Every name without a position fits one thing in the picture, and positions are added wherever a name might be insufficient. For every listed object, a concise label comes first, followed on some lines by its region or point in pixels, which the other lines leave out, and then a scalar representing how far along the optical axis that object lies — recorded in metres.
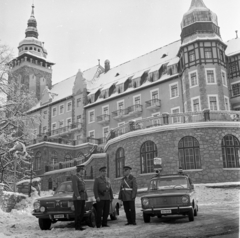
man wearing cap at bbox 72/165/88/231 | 9.70
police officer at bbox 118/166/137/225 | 10.37
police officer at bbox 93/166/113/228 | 10.04
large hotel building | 23.66
